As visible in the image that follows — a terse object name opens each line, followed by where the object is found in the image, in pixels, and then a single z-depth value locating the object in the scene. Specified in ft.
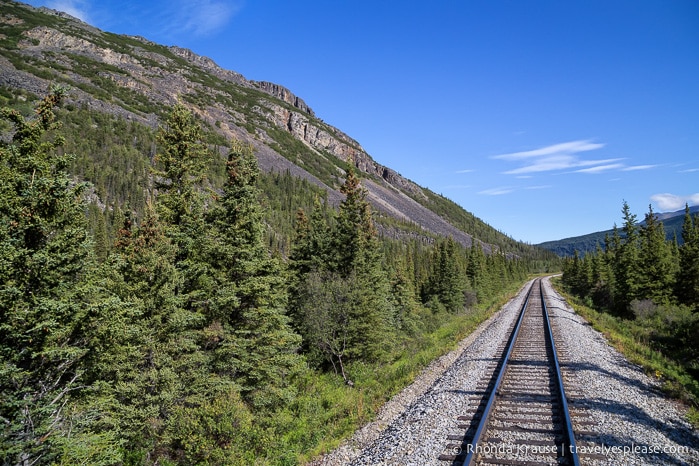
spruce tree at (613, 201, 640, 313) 111.96
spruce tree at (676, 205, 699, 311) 97.40
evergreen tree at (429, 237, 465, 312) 147.13
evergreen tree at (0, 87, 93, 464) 20.90
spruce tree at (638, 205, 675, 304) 106.52
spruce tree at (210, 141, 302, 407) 42.70
